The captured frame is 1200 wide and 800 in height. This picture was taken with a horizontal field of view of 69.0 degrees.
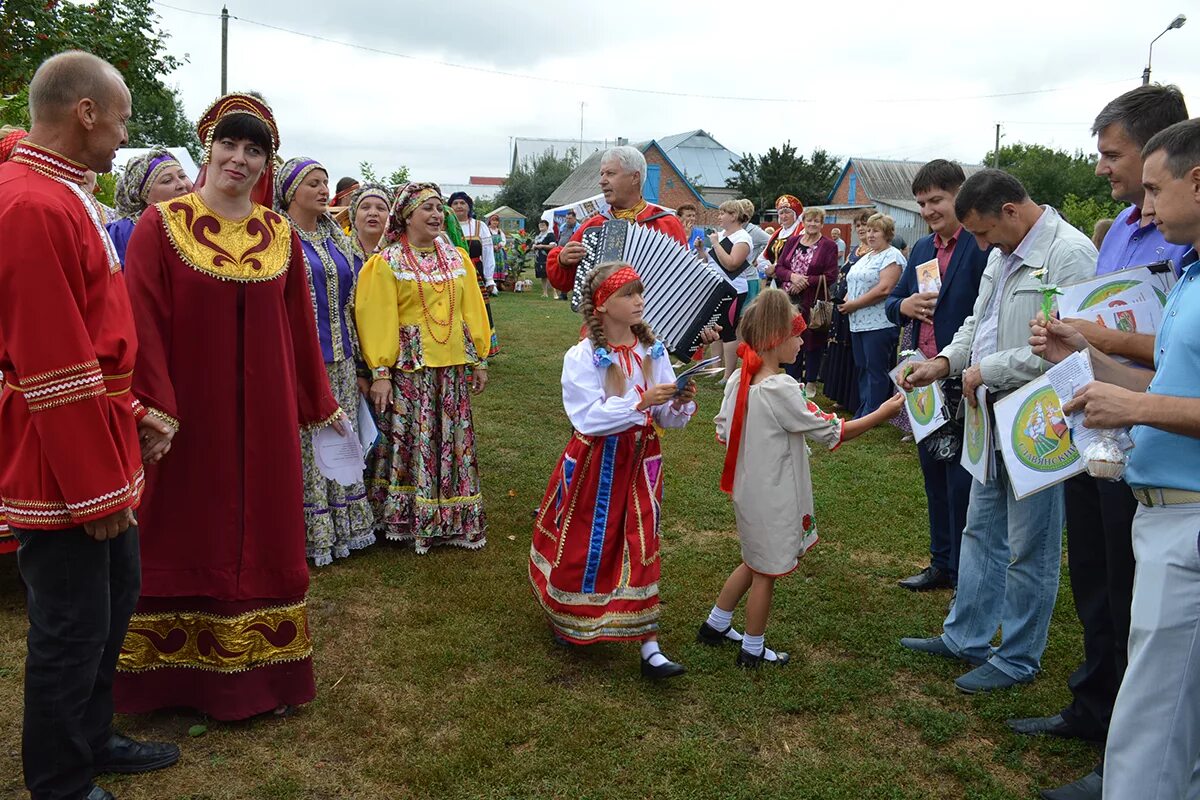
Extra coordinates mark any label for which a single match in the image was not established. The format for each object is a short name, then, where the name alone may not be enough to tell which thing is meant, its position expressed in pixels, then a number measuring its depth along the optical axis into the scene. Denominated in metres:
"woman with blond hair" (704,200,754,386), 10.11
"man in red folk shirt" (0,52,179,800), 2.54
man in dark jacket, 4.71
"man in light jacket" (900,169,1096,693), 3.67
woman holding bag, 10.27
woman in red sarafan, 3.39
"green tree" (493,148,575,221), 51.22
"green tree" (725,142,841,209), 48.34
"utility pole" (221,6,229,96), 23.92
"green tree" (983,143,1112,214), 52.06
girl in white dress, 4.03
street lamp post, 19.30
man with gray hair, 5.07
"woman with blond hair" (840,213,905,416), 8.63
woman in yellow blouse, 5.48
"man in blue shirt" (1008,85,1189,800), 2.99
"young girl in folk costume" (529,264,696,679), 4.07
